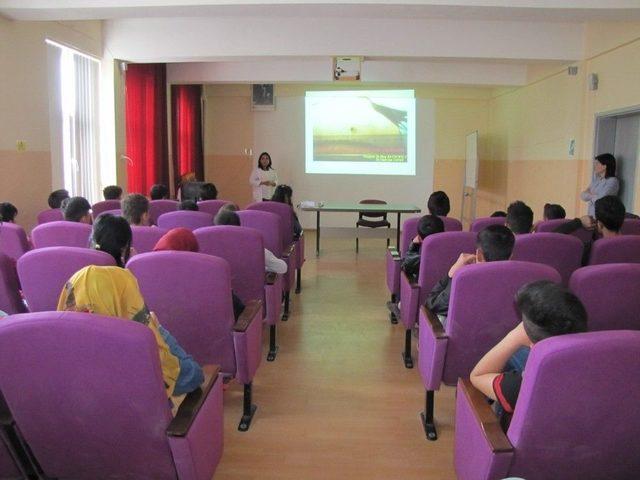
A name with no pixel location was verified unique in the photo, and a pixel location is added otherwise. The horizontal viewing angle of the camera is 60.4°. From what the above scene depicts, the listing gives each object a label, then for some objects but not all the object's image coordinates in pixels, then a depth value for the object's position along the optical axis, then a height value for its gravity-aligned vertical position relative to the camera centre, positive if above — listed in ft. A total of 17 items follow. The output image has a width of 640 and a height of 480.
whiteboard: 28.94 +0.46
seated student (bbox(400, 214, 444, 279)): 11.64 -1.58
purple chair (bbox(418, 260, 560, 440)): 7.02 -2.01
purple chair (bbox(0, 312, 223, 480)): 4.36 -2.03
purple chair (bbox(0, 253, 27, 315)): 7.41 -1.67
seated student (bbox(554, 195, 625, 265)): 10.77 -0.90
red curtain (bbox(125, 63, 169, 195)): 24.45 +1.84
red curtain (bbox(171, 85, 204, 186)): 28.73 +1.99
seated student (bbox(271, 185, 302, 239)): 20.40 -1.00
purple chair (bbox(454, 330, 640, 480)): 4.24 -2.04
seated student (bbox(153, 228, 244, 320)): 8.55 -1.17
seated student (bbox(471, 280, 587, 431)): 4.91 -1.44
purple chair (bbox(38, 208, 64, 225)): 14.05 -1.30
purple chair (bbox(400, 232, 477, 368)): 10.07 -1.68
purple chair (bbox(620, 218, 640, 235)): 12.35 -1.26
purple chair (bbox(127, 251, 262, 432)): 7.32 -1.96
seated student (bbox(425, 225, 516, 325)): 8.02 -1.10
